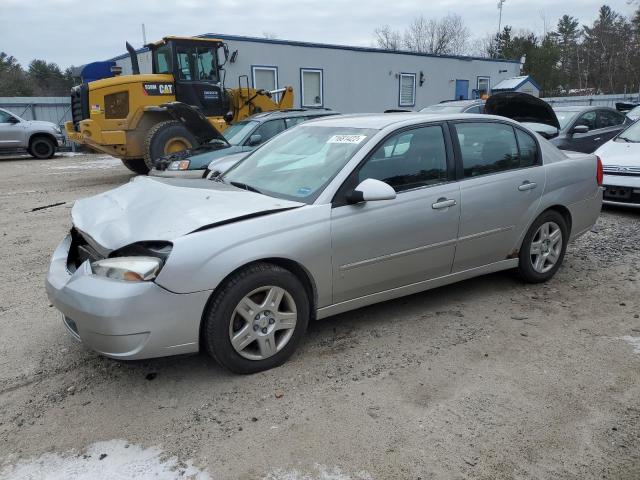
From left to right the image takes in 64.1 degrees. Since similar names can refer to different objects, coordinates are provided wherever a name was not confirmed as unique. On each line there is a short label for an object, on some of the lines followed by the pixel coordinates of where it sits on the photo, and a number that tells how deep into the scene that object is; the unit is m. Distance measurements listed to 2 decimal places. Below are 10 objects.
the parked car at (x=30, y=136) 16.44
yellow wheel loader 10.59
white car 7.17
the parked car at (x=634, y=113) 12.71
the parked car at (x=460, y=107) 10.52
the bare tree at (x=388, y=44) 56.81
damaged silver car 2.86
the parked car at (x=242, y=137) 8.02
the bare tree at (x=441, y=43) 56.88
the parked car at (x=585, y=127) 9.55
